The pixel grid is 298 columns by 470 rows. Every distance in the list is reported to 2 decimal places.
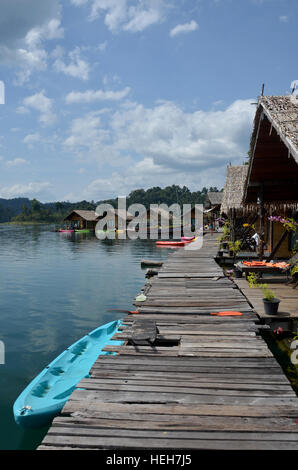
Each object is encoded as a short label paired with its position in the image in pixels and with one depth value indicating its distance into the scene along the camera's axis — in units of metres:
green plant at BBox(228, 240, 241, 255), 14.54
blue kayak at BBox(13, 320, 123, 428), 4.36
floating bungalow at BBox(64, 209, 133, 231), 60.41
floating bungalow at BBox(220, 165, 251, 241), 16.92
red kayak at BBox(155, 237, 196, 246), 29.63
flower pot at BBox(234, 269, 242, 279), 10.60
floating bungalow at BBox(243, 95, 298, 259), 5.39
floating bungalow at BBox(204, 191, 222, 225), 37.94
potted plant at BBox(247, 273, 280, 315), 6.31
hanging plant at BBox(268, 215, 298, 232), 6.04
